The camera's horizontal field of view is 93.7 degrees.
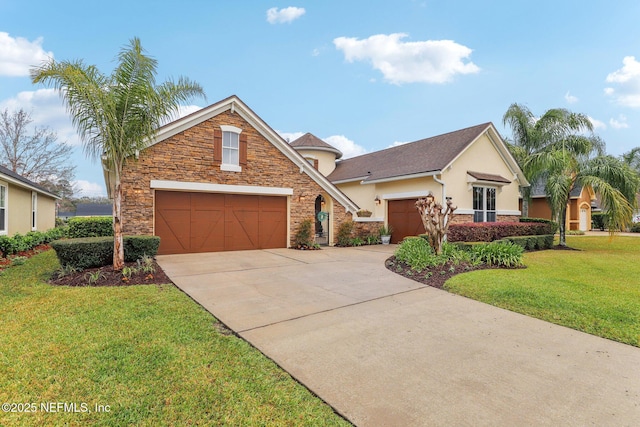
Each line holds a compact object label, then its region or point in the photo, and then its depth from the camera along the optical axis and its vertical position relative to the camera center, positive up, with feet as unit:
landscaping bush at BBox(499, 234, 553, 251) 42.13 -4.11
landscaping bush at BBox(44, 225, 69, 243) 51.81 -3.83
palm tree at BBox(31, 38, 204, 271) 23.18 +9.14
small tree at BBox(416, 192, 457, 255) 31.04 -0.80
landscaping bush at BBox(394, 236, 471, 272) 28.53 -4.28
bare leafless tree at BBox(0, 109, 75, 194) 92.07 +20.01
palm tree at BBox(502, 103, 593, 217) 58.29 +18.00
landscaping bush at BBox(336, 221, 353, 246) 50.24 -3.50
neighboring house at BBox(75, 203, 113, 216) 145.07 +2.06
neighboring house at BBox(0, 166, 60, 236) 40.73 +1.34
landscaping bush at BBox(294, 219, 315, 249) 45.70 -3.64
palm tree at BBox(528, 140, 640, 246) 39.81 +5.14
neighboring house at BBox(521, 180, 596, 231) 85.81 +1.30
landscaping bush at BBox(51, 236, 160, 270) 24.69 -3.24
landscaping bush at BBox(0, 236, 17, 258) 35.58 -3.97
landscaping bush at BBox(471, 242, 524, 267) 29.68 -4.22
